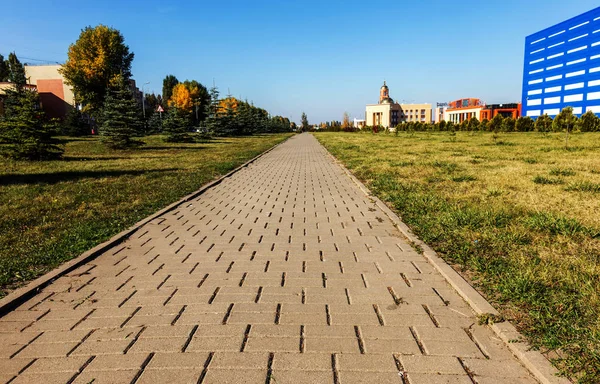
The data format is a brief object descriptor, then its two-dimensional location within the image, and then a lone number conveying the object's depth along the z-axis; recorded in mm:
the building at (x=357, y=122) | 160788
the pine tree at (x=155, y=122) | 52331
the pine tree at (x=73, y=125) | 36750
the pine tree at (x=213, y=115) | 38156
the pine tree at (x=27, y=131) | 13555
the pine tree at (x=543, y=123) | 41962
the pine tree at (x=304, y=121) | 142025
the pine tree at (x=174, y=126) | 28438
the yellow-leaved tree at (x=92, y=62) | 41500
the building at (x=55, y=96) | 59450
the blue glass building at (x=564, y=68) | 57031
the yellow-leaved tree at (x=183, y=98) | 65938
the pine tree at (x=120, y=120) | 20078
